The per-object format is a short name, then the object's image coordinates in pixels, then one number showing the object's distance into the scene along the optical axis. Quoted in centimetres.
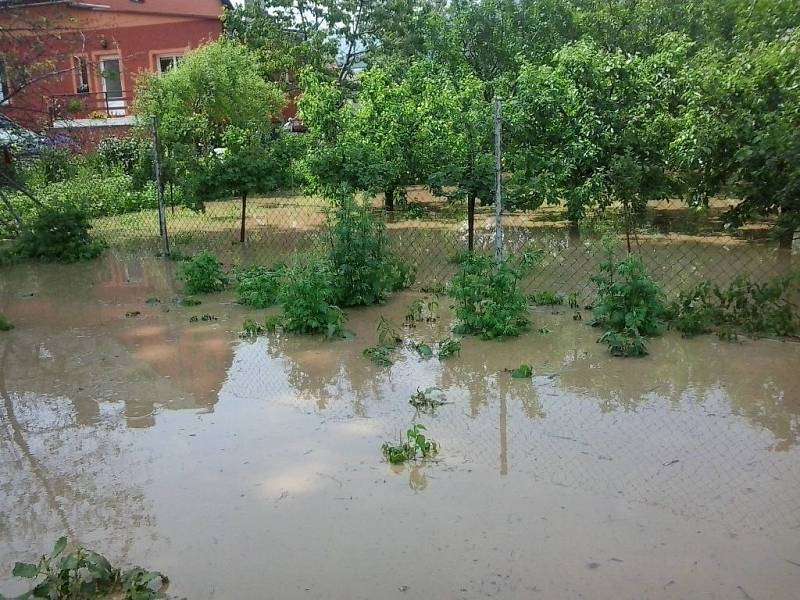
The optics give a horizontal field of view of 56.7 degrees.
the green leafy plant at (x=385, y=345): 585
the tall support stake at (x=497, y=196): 690
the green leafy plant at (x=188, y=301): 793
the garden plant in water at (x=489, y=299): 630
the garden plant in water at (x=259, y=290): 770
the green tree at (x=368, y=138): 1156
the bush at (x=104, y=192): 1504
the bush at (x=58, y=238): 1089
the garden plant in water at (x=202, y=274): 821
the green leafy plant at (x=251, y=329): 676
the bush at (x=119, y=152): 1841
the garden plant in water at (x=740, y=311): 598
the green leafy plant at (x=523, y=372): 539
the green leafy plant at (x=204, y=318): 729
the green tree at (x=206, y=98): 1683
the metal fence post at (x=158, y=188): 994
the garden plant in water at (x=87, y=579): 297
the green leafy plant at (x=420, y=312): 702
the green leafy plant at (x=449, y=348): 587
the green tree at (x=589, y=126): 1005
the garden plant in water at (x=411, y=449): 408
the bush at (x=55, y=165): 1132
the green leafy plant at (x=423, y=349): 598
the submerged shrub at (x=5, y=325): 733
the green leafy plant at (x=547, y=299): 734
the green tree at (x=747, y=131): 675
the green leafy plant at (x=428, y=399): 488
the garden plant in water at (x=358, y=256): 724
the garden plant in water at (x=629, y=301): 600
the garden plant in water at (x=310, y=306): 652
